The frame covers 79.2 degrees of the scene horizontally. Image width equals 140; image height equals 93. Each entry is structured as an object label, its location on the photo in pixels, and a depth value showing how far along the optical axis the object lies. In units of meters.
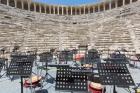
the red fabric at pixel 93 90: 2.61
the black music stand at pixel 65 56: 4.40
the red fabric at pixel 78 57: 4.48
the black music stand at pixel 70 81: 2.24
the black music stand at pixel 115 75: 2.21
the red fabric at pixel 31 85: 2.87
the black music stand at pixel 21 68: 2.56
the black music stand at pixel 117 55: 4.05
